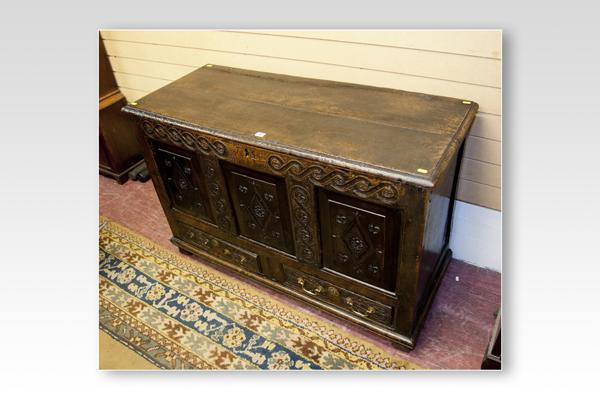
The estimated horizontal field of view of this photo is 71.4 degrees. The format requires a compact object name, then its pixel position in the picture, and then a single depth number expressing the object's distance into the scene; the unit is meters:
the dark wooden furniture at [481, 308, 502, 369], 1.96
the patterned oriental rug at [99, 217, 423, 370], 2.26
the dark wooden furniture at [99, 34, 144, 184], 3.38
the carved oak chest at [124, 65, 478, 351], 1.72
